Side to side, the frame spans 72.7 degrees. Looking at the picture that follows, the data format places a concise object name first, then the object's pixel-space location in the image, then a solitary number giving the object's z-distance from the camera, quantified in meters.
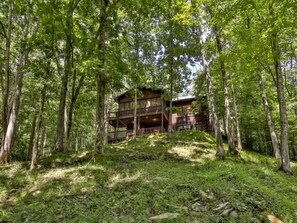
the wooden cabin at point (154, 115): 22.77
